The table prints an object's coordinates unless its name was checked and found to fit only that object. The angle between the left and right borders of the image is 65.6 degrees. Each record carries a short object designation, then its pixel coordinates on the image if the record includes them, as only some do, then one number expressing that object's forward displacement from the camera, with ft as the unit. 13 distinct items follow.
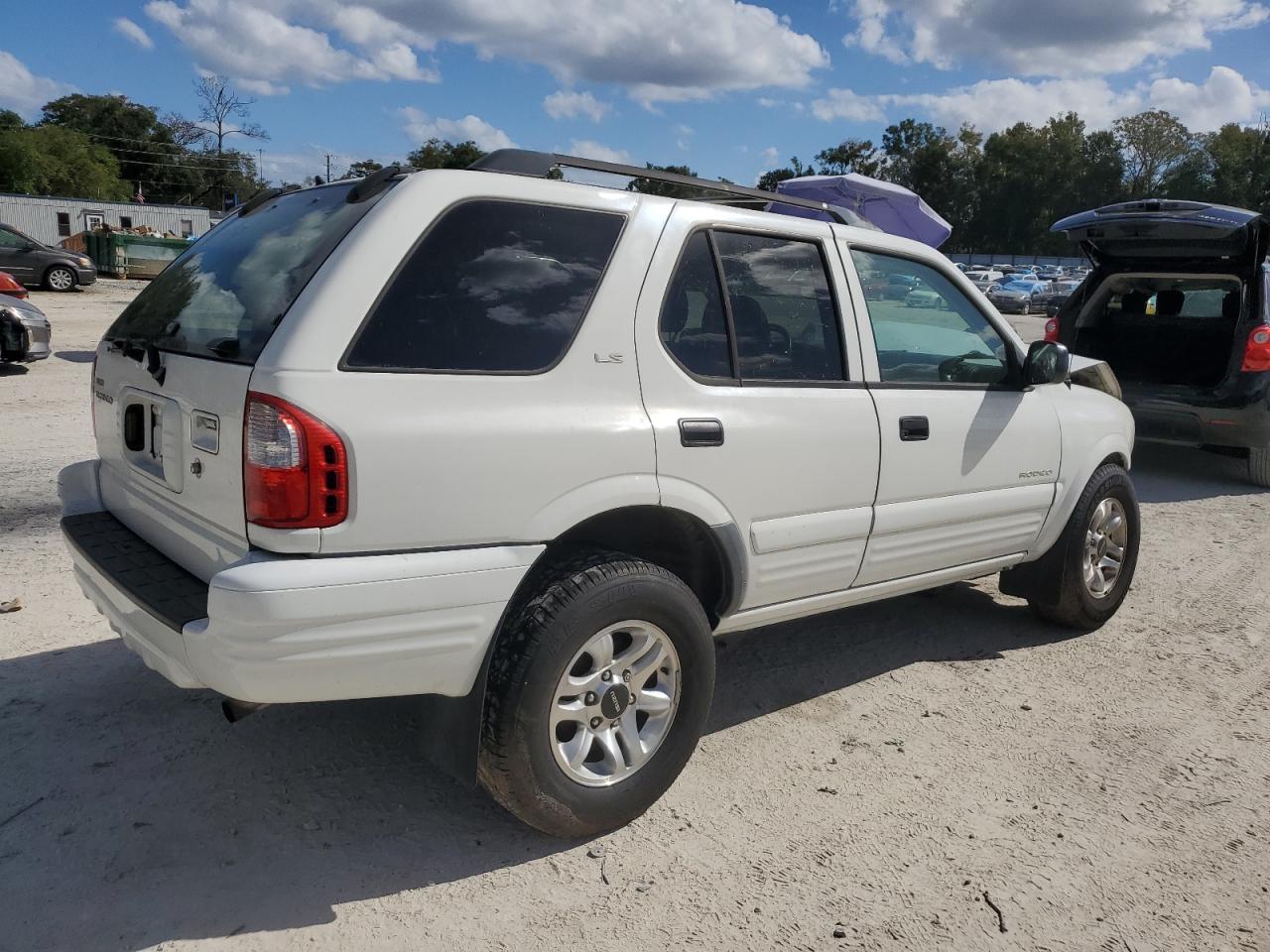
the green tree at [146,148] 266.98
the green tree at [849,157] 278.87
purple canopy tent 52.21
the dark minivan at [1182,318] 25.11
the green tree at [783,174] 229.72
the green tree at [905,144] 305.12
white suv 7.84
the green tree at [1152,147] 274.98
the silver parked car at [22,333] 35.73
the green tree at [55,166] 189.78
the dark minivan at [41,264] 75.97
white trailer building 136.67
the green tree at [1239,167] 253.85
